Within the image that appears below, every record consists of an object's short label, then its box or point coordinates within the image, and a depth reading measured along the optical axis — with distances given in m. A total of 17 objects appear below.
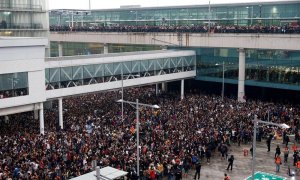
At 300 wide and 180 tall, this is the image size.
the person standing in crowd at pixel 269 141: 32.38
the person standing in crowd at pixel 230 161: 28.14
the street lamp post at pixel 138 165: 24.08
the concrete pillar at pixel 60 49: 76.73
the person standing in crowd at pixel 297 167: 27.53
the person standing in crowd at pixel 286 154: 29.72
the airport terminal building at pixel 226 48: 49.66
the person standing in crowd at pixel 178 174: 25.14
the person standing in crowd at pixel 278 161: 27.97
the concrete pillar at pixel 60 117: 35.94
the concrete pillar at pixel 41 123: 33.83
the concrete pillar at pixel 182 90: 51.25
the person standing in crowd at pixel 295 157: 28.68
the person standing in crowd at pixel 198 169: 26.31
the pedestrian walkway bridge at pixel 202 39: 46.44
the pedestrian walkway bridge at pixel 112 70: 36.77
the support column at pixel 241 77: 50.34
